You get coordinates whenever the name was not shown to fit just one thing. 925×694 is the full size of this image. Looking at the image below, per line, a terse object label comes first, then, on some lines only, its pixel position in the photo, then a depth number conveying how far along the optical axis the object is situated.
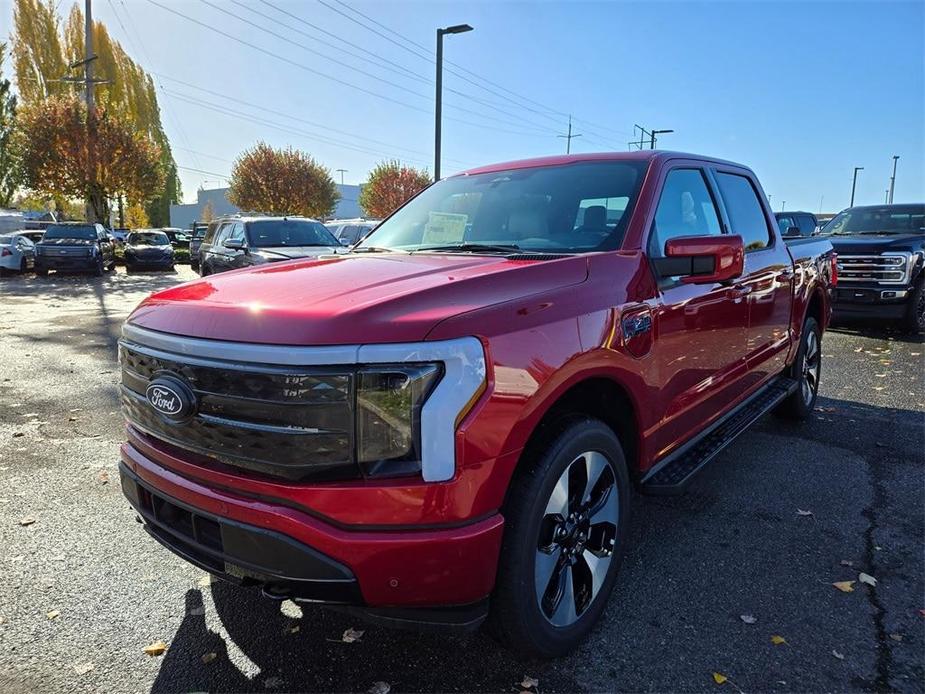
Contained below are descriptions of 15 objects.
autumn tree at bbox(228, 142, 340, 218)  38.66
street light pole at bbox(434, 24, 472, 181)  16.25
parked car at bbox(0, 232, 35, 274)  19.66
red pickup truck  1.82
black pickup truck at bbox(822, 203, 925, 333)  9.02
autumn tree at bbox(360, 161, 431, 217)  41.28
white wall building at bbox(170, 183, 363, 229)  82.50
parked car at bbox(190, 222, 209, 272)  23.10
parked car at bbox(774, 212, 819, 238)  14.98
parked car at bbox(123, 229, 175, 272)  23.00
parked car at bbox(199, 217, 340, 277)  11.36
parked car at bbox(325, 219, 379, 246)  19.22
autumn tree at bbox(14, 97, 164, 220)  25.53
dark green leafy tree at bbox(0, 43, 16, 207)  40.34
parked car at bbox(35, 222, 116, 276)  20.17
